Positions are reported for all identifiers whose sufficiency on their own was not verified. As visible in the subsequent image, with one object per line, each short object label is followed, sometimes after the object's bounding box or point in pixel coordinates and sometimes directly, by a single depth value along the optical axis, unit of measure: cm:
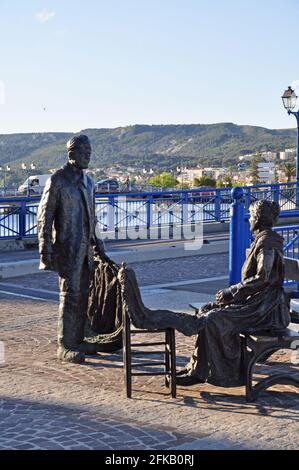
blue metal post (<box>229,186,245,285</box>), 1048
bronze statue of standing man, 787
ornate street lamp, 2390
